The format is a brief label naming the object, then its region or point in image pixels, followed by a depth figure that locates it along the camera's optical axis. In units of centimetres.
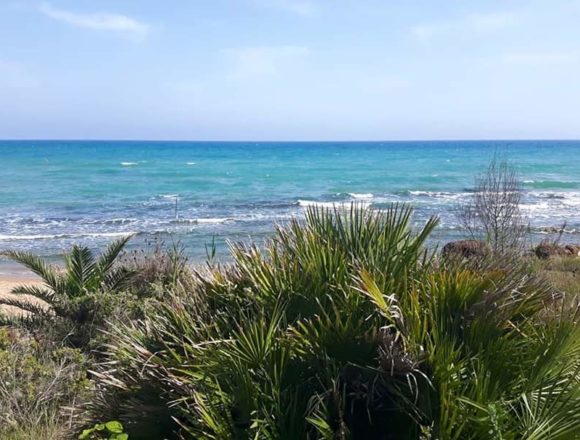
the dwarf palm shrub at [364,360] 343
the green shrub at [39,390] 522
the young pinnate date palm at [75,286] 830
